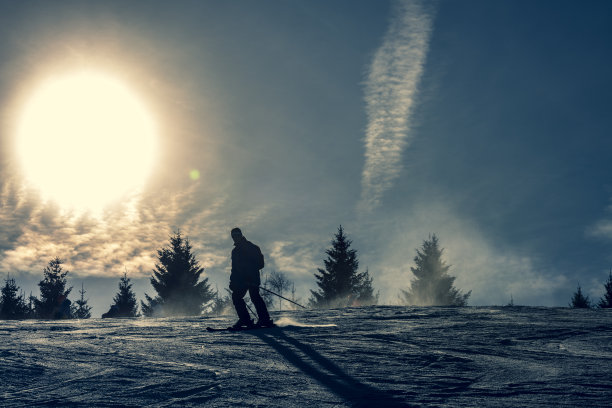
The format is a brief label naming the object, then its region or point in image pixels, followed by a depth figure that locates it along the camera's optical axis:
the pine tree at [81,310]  65.94
